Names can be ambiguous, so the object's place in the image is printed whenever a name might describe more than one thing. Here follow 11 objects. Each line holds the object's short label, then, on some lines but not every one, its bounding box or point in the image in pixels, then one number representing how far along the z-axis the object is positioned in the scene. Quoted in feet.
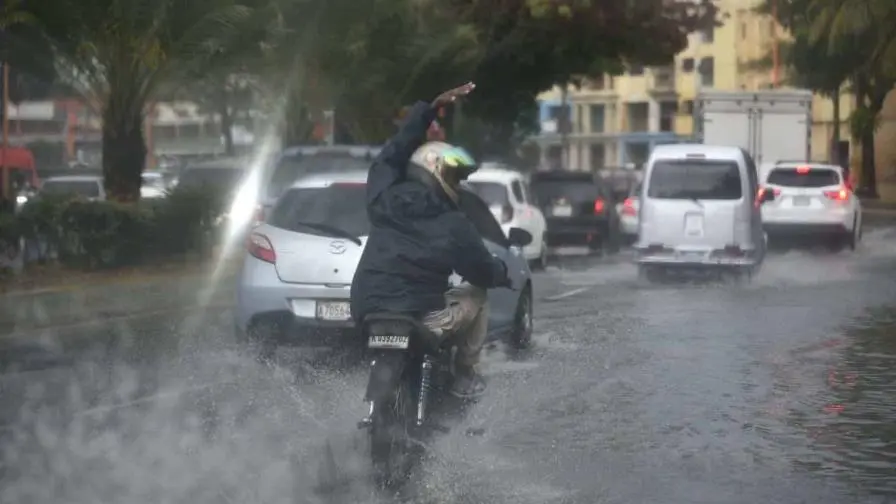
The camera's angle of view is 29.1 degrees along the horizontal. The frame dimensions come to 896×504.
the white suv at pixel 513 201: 76.08
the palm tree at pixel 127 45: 70.85
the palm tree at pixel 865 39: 151.33
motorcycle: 26.23
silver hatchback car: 41.78
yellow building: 277.64
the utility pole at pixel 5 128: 88.81
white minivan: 70.85
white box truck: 110.63
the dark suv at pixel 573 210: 97.35
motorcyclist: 26.61
